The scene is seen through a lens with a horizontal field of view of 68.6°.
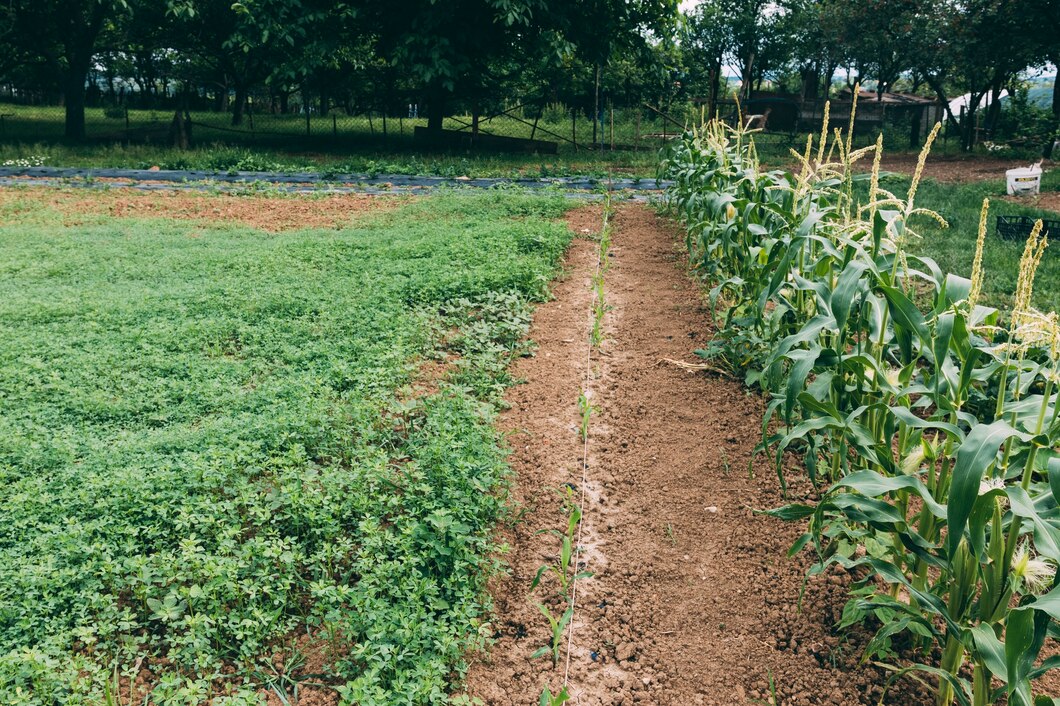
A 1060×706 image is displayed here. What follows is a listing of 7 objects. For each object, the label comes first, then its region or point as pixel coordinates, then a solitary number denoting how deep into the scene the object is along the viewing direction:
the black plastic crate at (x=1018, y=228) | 8.18
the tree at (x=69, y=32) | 17.58
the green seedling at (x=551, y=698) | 2.22
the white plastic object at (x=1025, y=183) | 11.67
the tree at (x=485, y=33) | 15.95
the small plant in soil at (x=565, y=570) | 2.97
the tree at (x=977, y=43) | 17.05
